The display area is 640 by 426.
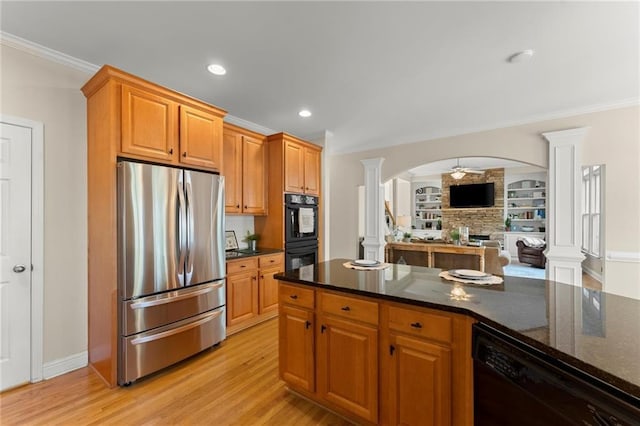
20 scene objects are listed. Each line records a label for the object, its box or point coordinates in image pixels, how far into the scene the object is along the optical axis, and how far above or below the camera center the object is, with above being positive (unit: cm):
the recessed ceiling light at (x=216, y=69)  255 +131
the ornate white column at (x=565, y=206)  327 +8
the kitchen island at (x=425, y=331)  102 -55
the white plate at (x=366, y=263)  241 -44
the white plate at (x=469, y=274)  192 -44
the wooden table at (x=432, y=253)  544 -85
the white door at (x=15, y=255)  218 -34
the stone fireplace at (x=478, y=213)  907 -2
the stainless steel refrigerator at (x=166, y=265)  224 -46
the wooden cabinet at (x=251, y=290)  323 -95
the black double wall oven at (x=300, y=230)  400 -27
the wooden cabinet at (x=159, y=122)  226 +81
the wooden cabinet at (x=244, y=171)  355 +55
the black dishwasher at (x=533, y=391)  81 -61
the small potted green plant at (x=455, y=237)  592 -52
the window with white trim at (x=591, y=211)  454 +2
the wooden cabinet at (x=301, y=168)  404 +67
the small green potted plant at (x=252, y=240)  408 -40
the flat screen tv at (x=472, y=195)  911 +57
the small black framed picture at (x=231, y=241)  387 -39
